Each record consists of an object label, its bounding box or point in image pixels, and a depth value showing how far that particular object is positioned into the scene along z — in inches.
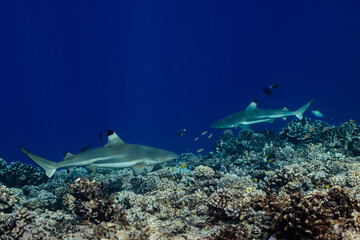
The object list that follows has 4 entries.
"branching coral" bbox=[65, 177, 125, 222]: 198.5
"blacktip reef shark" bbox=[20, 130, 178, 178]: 278.2
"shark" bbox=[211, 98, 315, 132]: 552.5
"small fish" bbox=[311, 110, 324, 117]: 668.3
